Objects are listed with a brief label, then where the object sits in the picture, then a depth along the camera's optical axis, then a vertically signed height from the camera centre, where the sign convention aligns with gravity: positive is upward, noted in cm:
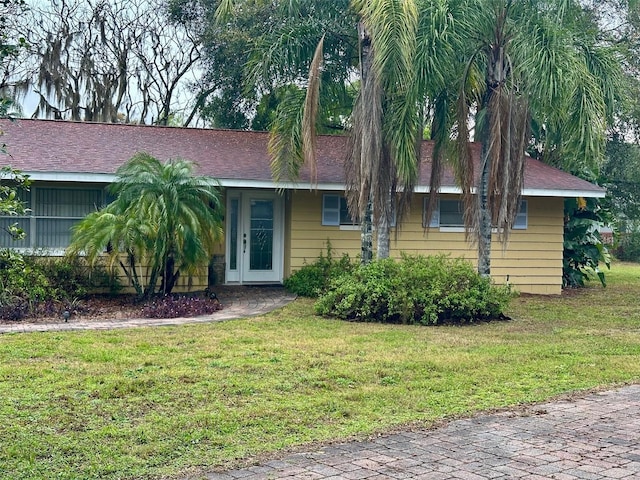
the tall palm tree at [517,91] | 1126 +213
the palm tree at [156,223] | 1188 -9
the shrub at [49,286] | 1138 -120
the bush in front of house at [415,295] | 1166 -114
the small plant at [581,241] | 1869 -33
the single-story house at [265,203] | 1413 +37
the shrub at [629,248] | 3353 -86
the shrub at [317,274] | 1466 -108
